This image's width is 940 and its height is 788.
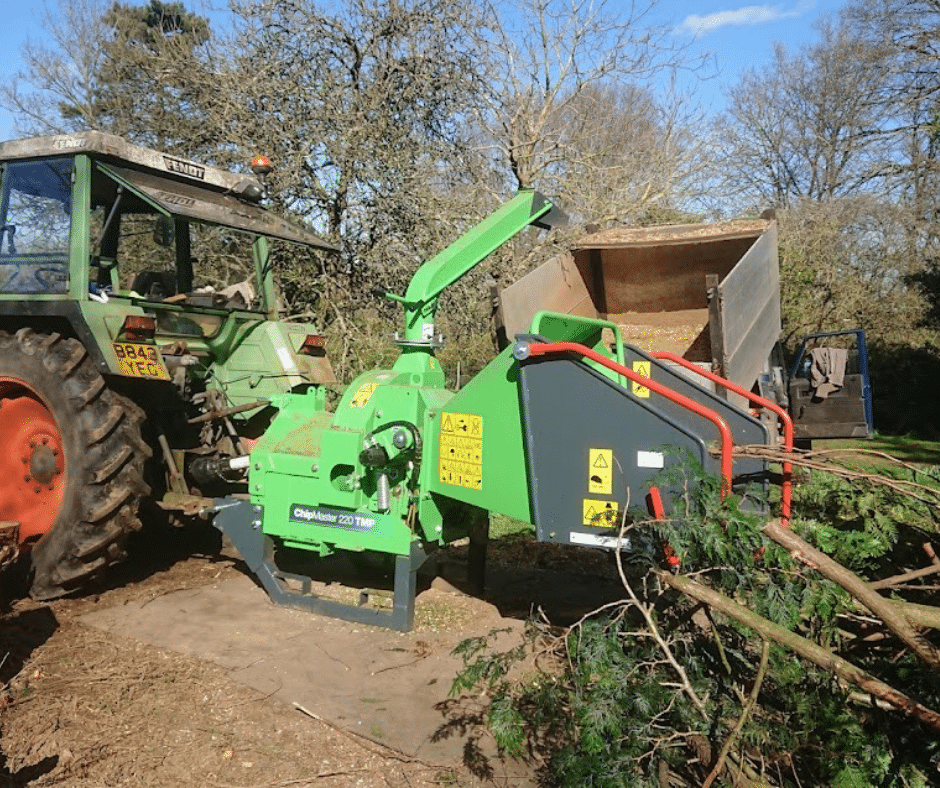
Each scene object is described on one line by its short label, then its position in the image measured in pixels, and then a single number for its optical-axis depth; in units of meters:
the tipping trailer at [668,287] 5.54
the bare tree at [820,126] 20.06
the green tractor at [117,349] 4.09
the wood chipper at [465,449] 3.21
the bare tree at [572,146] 9.91
